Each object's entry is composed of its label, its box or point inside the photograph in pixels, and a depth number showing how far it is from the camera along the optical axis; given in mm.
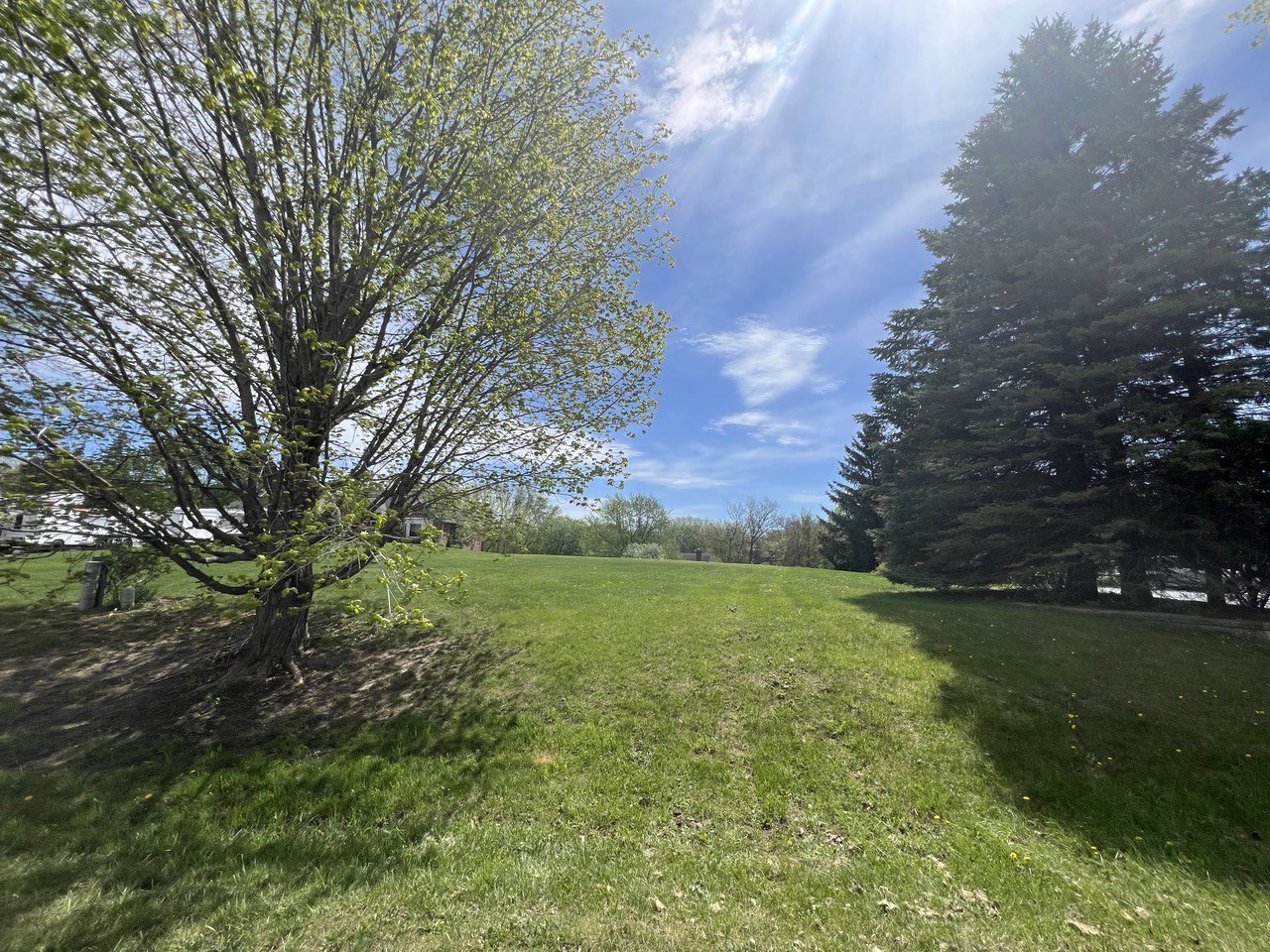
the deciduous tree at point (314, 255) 5008
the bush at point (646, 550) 42725
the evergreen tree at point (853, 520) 26375
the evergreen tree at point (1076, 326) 10547
